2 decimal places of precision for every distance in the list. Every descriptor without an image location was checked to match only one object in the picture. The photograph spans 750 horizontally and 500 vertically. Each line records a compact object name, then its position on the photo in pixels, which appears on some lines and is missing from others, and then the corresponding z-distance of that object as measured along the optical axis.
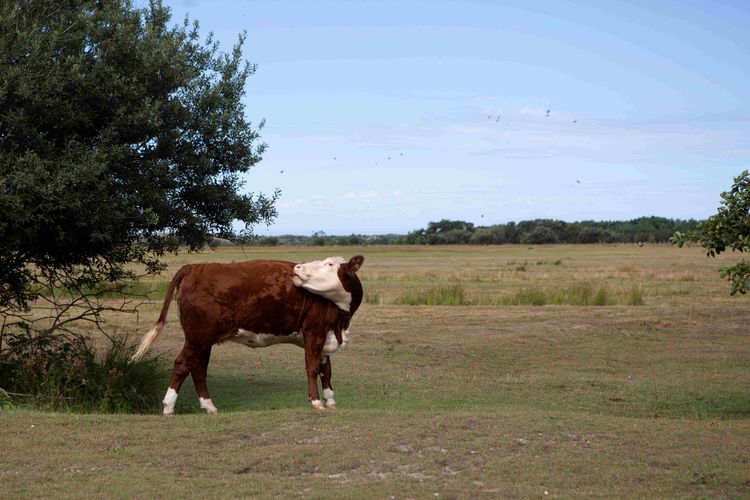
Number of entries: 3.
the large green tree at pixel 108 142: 11.71
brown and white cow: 11.50
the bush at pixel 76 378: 12.17
